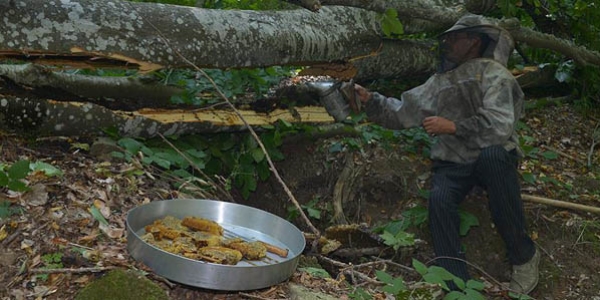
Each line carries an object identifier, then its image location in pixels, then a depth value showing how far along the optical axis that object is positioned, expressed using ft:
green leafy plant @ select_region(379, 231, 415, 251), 12.05
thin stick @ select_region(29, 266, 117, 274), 9.21
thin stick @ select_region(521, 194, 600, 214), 16.10
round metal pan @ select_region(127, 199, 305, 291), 8.77
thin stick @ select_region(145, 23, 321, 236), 12.55
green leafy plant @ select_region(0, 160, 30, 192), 10.11
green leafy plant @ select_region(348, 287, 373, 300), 10.06
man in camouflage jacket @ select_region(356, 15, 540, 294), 14.10
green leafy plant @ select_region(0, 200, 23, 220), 10.30
